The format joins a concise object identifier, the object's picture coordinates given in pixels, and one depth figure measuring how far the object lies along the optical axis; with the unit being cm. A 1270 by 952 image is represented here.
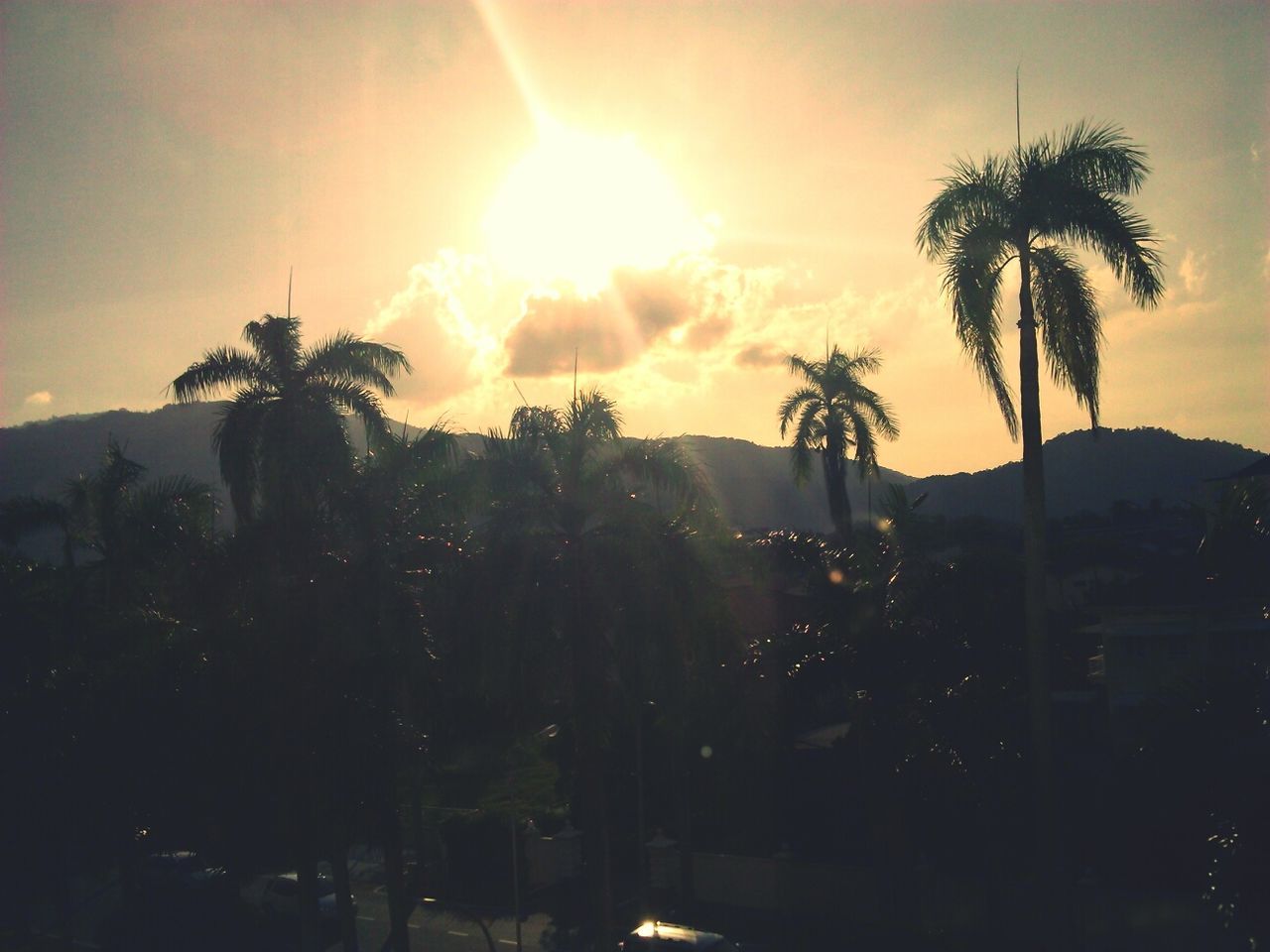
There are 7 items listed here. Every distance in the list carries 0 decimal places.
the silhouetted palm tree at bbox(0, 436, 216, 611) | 2433
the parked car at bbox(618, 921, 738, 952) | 1944
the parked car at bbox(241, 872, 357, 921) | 2745
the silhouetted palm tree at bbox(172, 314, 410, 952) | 1884
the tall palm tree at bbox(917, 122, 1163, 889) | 1583
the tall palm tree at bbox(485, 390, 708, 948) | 1867
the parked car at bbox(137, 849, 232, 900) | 2931
